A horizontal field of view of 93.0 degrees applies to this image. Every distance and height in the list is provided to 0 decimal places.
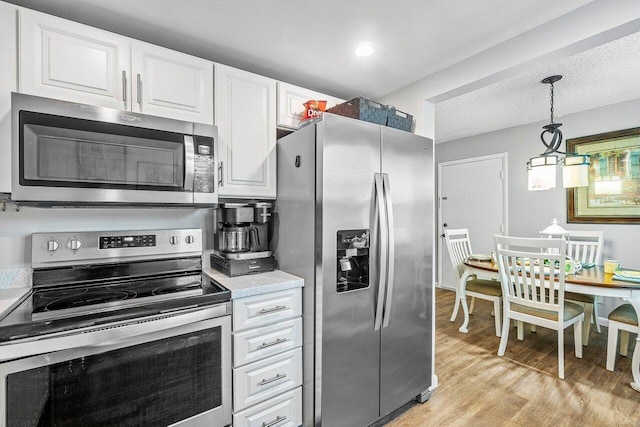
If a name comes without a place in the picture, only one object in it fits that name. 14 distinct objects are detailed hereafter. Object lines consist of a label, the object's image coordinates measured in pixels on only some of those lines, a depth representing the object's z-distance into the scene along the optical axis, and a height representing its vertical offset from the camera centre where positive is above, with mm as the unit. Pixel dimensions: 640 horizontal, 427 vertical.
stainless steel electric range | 1090 -515
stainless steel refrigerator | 1618 -258
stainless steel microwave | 1307 +276
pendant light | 2637 +387
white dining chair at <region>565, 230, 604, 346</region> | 2904 -459
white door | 4246 +169
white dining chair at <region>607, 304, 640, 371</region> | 2287 -857
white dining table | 2184 -569
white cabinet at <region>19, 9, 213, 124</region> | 1364 +718
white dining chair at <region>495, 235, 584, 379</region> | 2363 -696
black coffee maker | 1813 -175
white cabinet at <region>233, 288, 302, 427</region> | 1534 -778
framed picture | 3143 +335
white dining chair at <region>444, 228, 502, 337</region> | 3148 -798
